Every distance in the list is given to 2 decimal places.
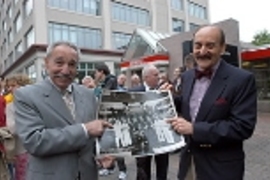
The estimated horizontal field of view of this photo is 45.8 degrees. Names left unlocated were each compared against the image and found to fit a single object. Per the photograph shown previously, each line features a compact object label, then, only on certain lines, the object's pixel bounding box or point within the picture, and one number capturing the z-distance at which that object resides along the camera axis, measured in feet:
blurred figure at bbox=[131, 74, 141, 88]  23.25
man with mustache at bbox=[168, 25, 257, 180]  5.87
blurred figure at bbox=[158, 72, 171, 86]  14.64
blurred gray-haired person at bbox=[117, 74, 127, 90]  23.55
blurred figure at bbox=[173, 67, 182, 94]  20.33
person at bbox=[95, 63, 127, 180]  16.30
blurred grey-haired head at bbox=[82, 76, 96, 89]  17.29
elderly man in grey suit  5.62
